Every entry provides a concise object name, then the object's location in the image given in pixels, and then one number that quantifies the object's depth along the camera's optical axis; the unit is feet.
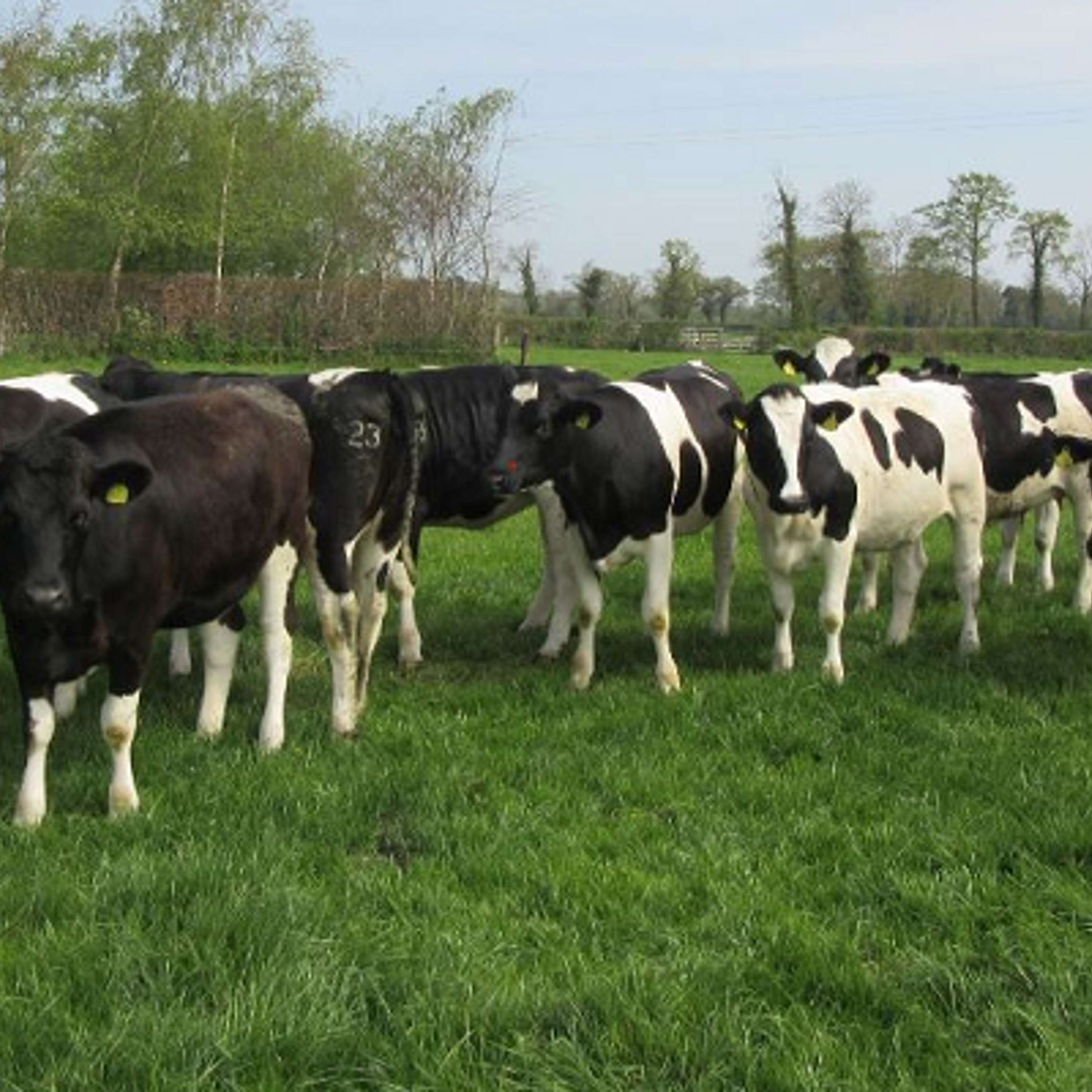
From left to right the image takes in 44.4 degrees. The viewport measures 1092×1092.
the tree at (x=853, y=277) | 222.07
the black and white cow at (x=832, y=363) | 39.19
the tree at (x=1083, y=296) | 261.24
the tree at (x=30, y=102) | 107.65
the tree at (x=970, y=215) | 247.50
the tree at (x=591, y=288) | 252.42
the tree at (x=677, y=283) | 270.67
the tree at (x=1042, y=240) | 256.32
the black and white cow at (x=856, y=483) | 25.64
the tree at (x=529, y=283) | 242.78
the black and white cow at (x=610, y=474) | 25.70
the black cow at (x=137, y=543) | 16.74
